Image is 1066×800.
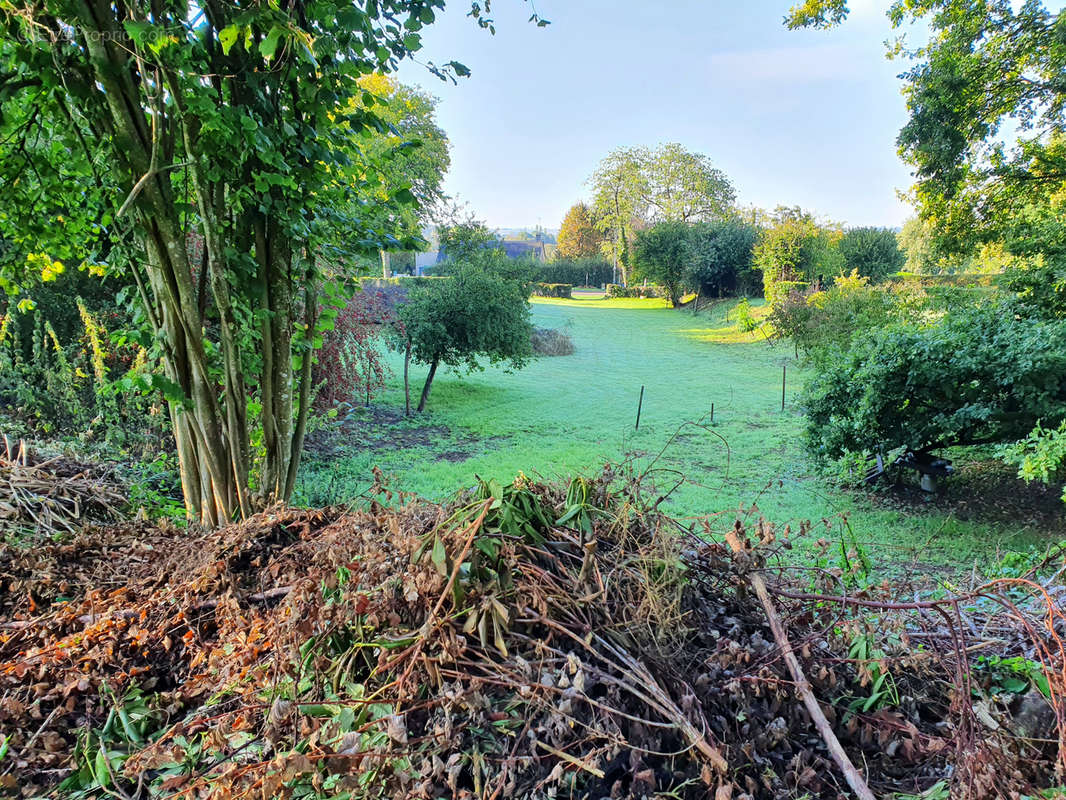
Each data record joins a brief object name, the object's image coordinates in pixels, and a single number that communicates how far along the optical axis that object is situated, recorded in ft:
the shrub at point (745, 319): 60.04
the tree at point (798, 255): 67.51
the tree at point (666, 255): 91.56
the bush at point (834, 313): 30.86
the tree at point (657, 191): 124.67
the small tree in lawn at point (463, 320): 33.68
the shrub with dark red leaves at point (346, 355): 22.06
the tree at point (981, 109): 26.12
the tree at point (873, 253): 77.77
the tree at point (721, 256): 84.79
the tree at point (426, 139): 70.75
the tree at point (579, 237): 163.22
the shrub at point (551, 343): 55.42
